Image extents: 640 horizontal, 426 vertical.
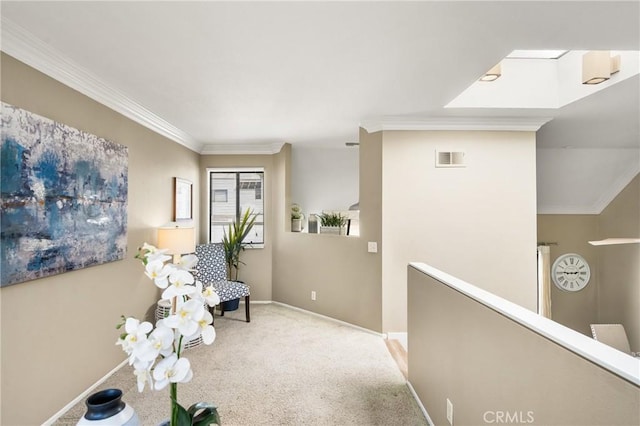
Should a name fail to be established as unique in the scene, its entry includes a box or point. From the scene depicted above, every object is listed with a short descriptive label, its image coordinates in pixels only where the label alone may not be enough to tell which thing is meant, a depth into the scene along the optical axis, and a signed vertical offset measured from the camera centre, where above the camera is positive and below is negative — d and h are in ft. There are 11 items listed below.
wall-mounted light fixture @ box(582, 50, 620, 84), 8.45 +3.96
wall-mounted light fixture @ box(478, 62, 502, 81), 9.73 +4.31
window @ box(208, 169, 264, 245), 16.72 +0.89
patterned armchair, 13.35 -2.48
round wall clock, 15.33 -2.69
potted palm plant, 15.53 -1.40
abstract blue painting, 5.87 +0.40
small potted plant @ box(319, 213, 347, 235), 14.39 -0.36
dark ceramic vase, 2.64 -1.66
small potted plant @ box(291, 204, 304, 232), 16.19 -0.15
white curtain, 15.01 -3.03
